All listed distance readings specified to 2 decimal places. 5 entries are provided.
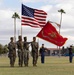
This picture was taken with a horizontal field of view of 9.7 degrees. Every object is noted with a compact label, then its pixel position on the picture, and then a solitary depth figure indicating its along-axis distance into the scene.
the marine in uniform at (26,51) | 27.92
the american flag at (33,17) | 29.56
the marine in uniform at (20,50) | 27.91
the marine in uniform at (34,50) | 28.45
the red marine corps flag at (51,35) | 31.69
